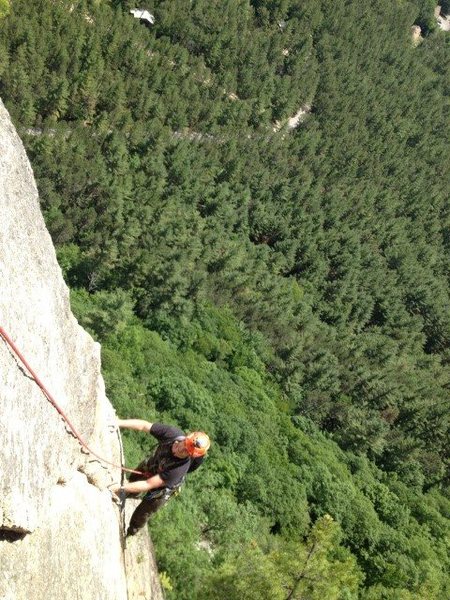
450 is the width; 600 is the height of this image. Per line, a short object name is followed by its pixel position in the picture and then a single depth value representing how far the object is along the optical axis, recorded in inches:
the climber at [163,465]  418.3
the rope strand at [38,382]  281.3
